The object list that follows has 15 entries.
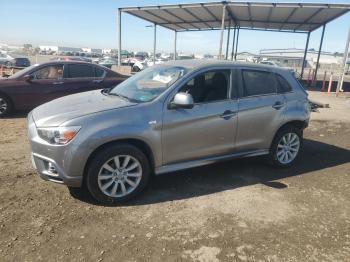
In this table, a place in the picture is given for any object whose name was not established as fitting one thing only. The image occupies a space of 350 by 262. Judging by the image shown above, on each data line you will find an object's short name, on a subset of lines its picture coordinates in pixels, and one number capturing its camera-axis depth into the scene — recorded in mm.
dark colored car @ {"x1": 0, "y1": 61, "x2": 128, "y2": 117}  8539
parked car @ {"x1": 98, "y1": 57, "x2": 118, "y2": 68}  41125
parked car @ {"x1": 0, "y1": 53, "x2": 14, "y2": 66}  30338
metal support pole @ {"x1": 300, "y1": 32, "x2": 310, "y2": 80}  25891
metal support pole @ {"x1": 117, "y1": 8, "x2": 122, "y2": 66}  21066
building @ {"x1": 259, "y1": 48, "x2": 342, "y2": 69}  68438
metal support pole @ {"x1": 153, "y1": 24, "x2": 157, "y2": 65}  27512
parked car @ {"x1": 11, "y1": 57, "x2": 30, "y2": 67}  29606
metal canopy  17297
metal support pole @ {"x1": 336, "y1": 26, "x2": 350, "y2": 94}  17752
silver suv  3768
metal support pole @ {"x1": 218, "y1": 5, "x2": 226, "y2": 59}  19047
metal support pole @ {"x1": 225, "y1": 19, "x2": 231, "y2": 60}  24534
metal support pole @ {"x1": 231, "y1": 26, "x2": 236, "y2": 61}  28175
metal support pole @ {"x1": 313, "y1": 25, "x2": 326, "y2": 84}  22669
